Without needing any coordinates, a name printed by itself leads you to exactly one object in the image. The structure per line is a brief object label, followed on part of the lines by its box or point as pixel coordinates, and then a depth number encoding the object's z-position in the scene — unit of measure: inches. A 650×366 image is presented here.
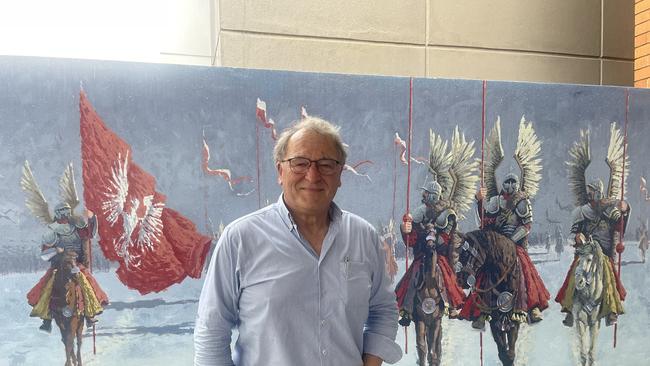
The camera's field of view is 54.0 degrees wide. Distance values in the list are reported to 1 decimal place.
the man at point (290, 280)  63.9
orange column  165.8
